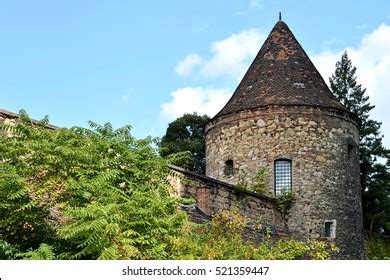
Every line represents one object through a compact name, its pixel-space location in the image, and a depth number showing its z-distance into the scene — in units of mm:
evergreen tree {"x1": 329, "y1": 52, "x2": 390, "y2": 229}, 36531
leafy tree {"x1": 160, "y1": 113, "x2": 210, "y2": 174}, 39719
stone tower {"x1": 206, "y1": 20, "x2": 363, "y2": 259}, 24438
